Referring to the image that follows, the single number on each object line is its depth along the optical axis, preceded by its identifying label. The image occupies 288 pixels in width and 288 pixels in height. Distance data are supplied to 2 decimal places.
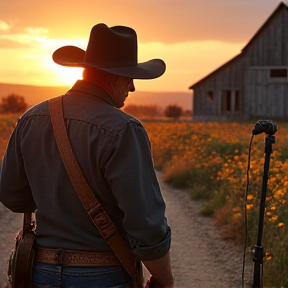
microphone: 3.37
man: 2.29
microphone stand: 3.40
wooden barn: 36.00
